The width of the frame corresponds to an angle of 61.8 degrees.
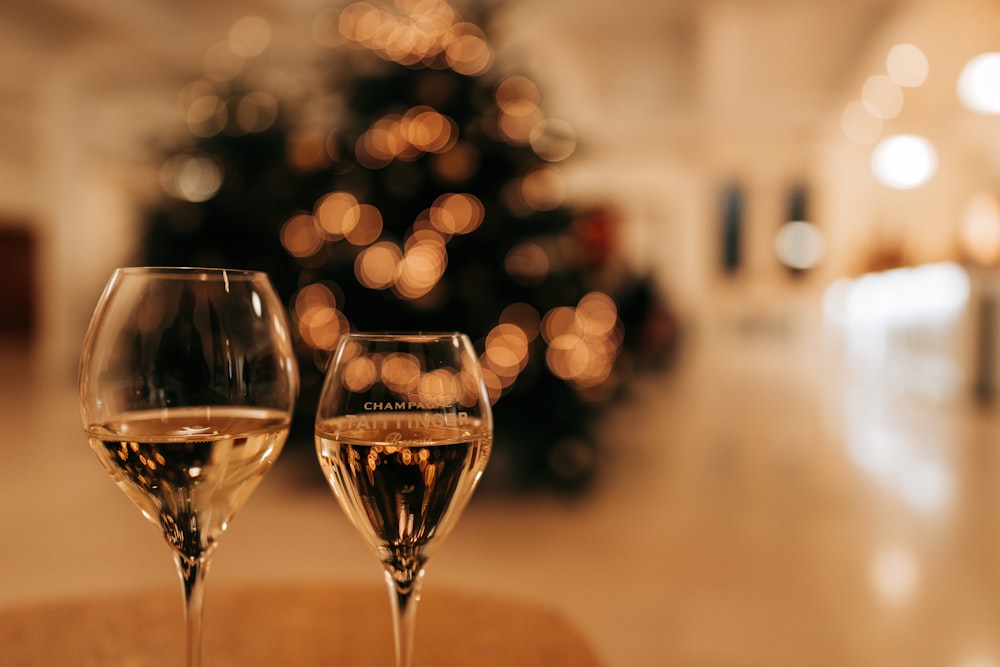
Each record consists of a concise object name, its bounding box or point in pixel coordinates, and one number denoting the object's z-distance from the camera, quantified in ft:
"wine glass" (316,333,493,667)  1.49
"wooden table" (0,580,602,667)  1.86
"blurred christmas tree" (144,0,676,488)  9.83
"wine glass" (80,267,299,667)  1.47
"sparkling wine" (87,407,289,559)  1.48
